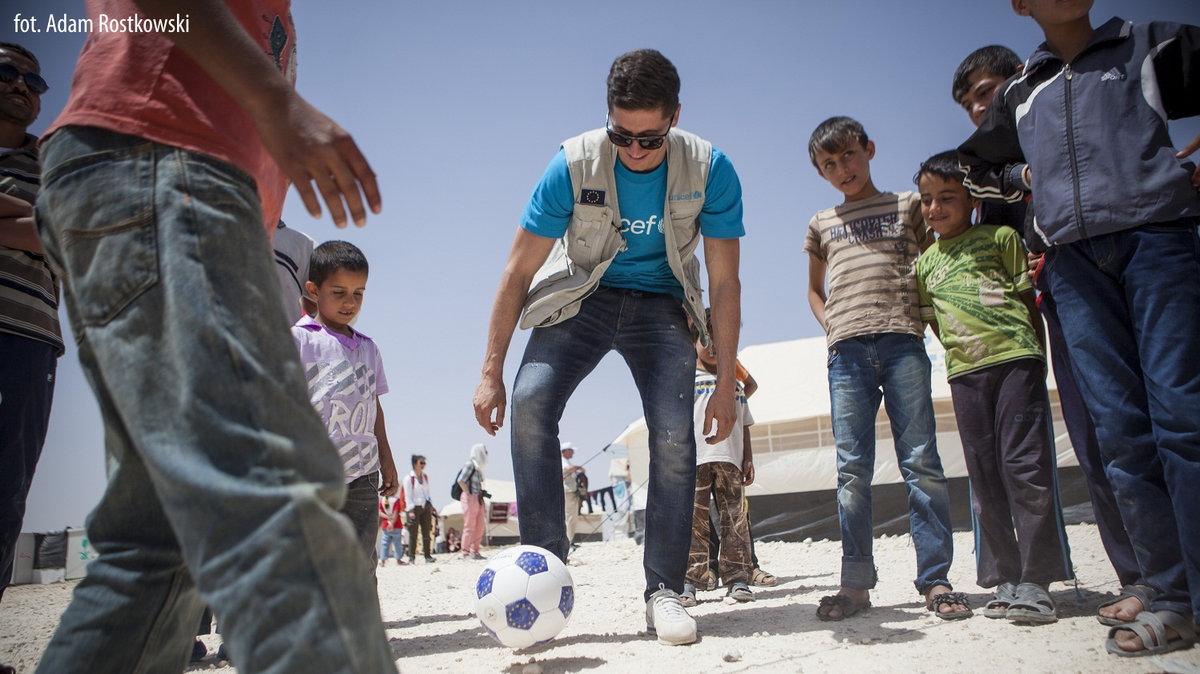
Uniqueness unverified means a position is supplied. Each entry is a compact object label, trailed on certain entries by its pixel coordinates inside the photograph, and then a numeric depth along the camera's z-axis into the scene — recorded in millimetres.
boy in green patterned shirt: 2771
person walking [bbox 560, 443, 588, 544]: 12452
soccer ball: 2336
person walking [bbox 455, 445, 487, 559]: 12112
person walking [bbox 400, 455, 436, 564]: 12562
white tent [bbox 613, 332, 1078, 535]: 10992
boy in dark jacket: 2102
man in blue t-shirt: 2744
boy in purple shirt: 3125
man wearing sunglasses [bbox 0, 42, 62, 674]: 2398
